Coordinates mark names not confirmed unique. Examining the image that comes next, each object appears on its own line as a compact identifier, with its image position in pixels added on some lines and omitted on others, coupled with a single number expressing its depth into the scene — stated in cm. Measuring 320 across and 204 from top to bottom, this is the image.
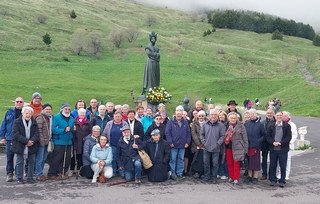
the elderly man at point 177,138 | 1260
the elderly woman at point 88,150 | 1222
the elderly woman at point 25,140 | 1151
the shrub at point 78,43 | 6638
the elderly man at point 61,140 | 1220
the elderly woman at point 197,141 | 1277
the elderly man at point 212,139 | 1232
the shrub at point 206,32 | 10412
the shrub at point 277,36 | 10769
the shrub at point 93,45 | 6725
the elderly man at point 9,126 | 1198
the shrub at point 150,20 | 11575
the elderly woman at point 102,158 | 1196
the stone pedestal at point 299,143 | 1966
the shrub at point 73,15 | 9560
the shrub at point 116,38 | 7550
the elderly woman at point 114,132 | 1252
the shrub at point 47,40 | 6769
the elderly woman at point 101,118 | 1292
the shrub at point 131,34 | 7787
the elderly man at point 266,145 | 1250
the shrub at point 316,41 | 10812
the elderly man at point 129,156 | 1208
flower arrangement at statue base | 2045
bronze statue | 2161
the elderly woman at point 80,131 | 1252
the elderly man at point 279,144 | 1219
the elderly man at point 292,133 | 1243
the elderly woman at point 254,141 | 1238
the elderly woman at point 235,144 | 1219
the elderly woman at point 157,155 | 1223
